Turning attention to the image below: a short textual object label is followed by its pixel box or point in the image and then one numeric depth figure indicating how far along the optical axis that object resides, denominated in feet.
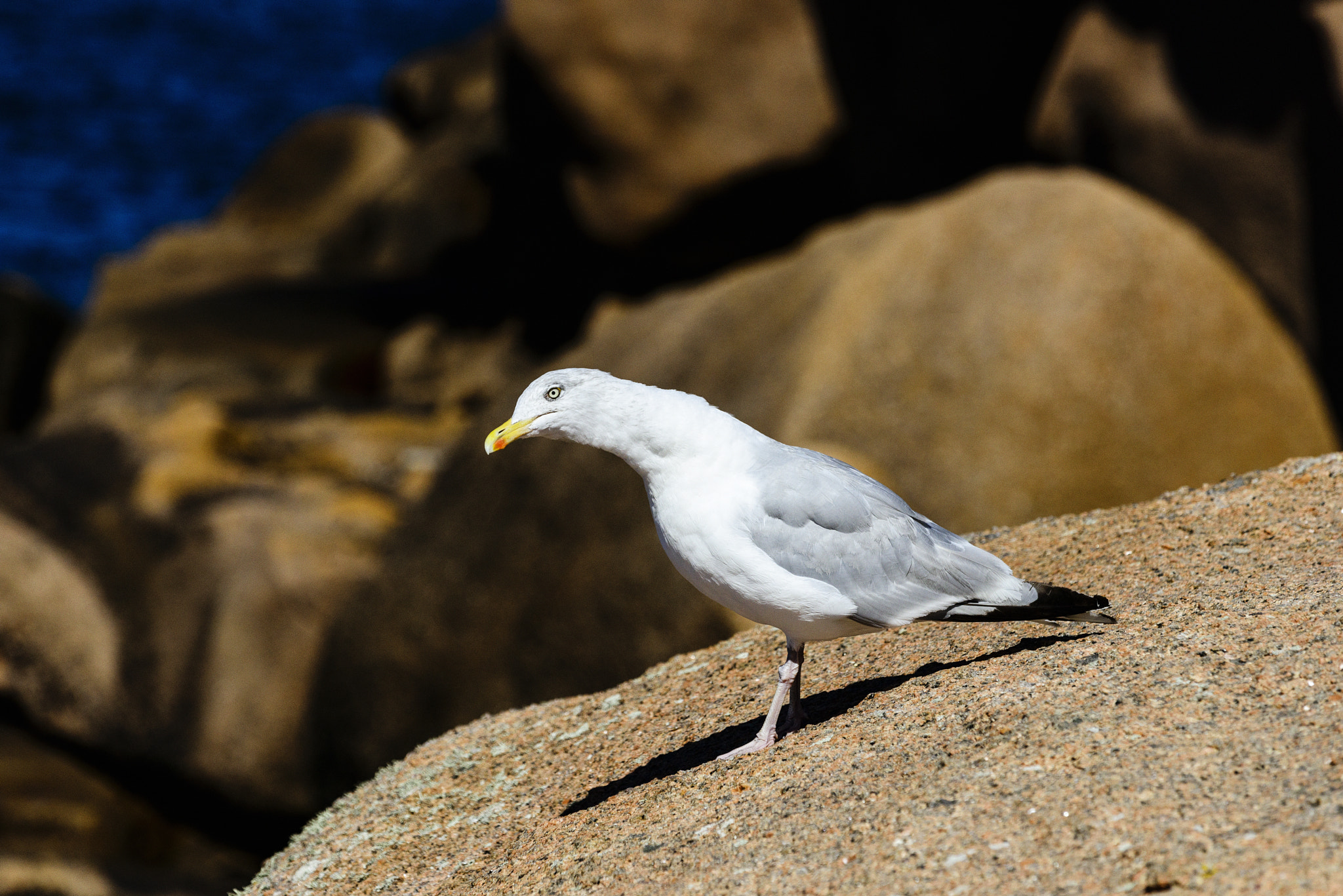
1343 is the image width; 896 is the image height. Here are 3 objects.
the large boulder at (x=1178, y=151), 69.77
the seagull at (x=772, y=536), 29.43
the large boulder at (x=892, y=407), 59.98
